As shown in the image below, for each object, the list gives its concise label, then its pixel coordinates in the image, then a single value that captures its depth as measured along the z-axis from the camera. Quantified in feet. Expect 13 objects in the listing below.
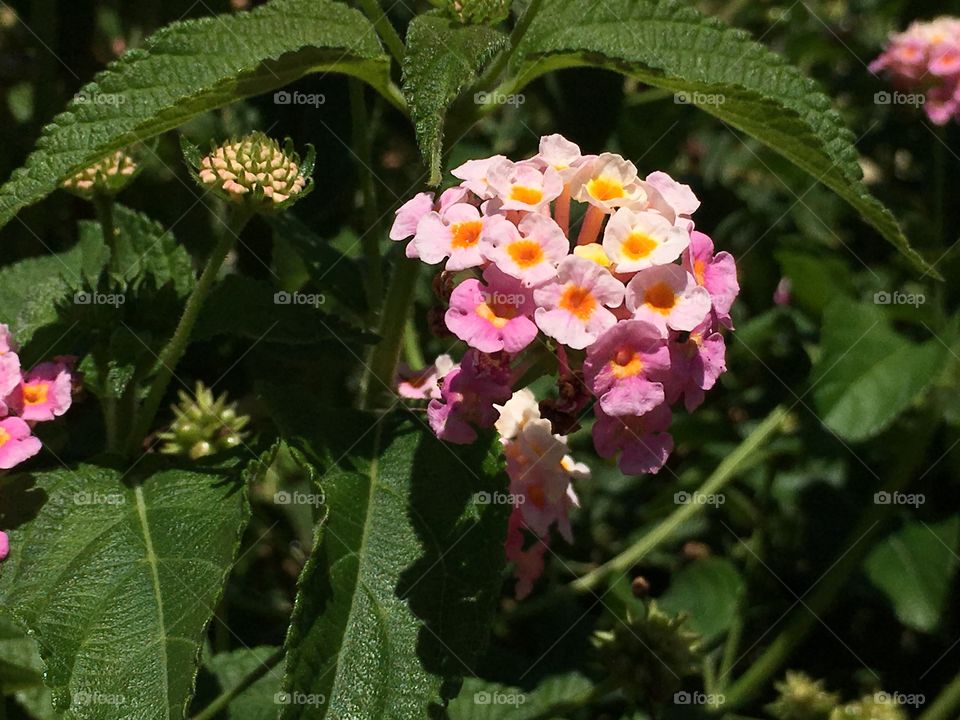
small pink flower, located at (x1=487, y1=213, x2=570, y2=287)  0.62
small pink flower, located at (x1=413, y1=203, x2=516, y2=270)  0.62
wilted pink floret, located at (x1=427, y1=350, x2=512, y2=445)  0.63
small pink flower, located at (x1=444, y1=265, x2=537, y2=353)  0.61
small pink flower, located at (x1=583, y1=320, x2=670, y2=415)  0.61
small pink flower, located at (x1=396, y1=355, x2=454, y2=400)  0.71
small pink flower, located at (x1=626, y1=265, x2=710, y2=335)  0.61
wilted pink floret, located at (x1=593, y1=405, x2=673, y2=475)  0.64
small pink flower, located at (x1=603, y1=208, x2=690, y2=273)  0.62
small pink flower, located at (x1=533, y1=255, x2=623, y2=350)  0.61
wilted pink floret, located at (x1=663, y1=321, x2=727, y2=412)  0.63
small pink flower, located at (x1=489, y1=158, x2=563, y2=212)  0.63
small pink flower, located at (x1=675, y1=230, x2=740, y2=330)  0.65
